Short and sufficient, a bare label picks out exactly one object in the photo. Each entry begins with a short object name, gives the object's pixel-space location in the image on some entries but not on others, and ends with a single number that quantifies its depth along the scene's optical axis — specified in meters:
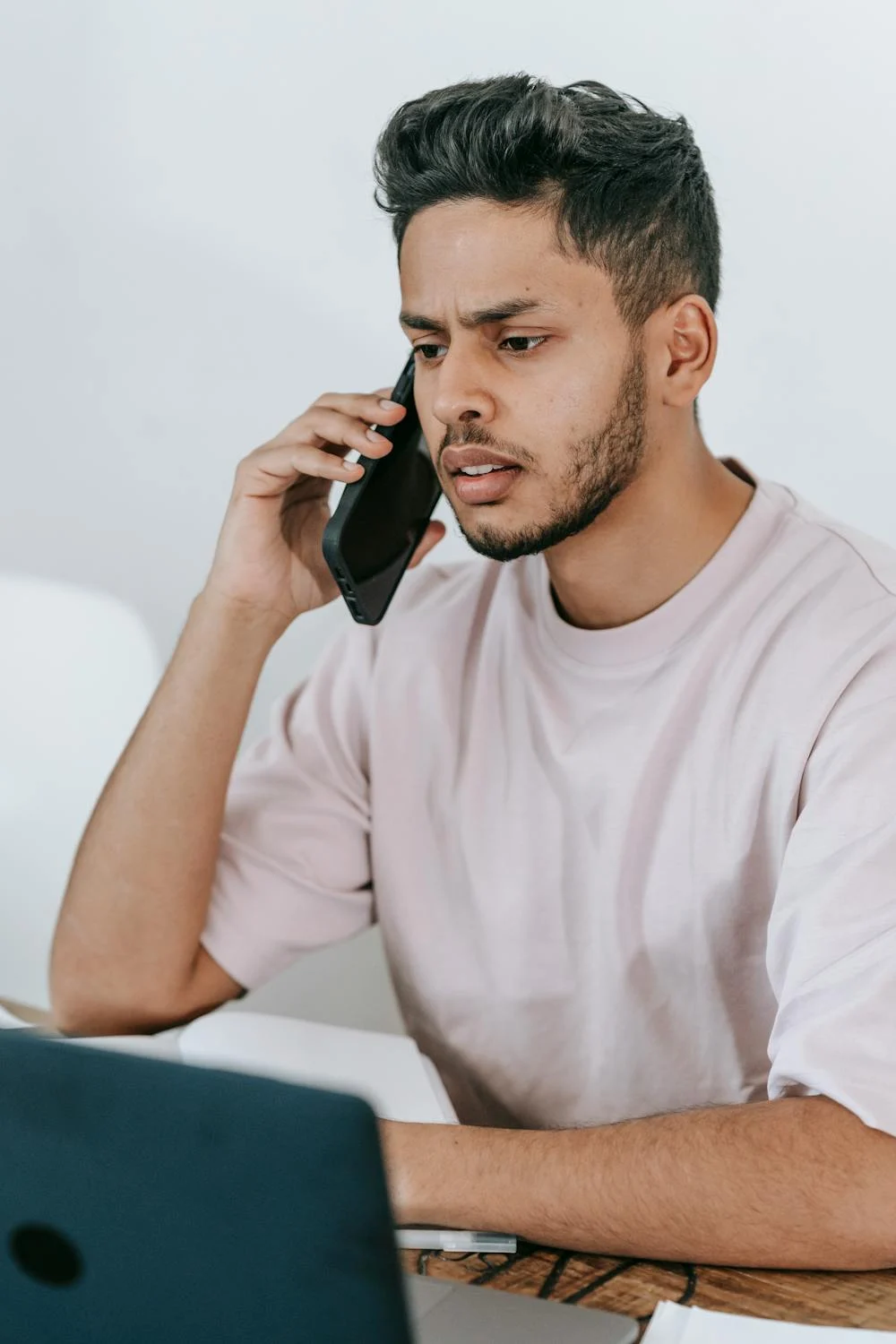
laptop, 1.20
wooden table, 1.55
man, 1.76
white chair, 2.14
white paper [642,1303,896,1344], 1.51
